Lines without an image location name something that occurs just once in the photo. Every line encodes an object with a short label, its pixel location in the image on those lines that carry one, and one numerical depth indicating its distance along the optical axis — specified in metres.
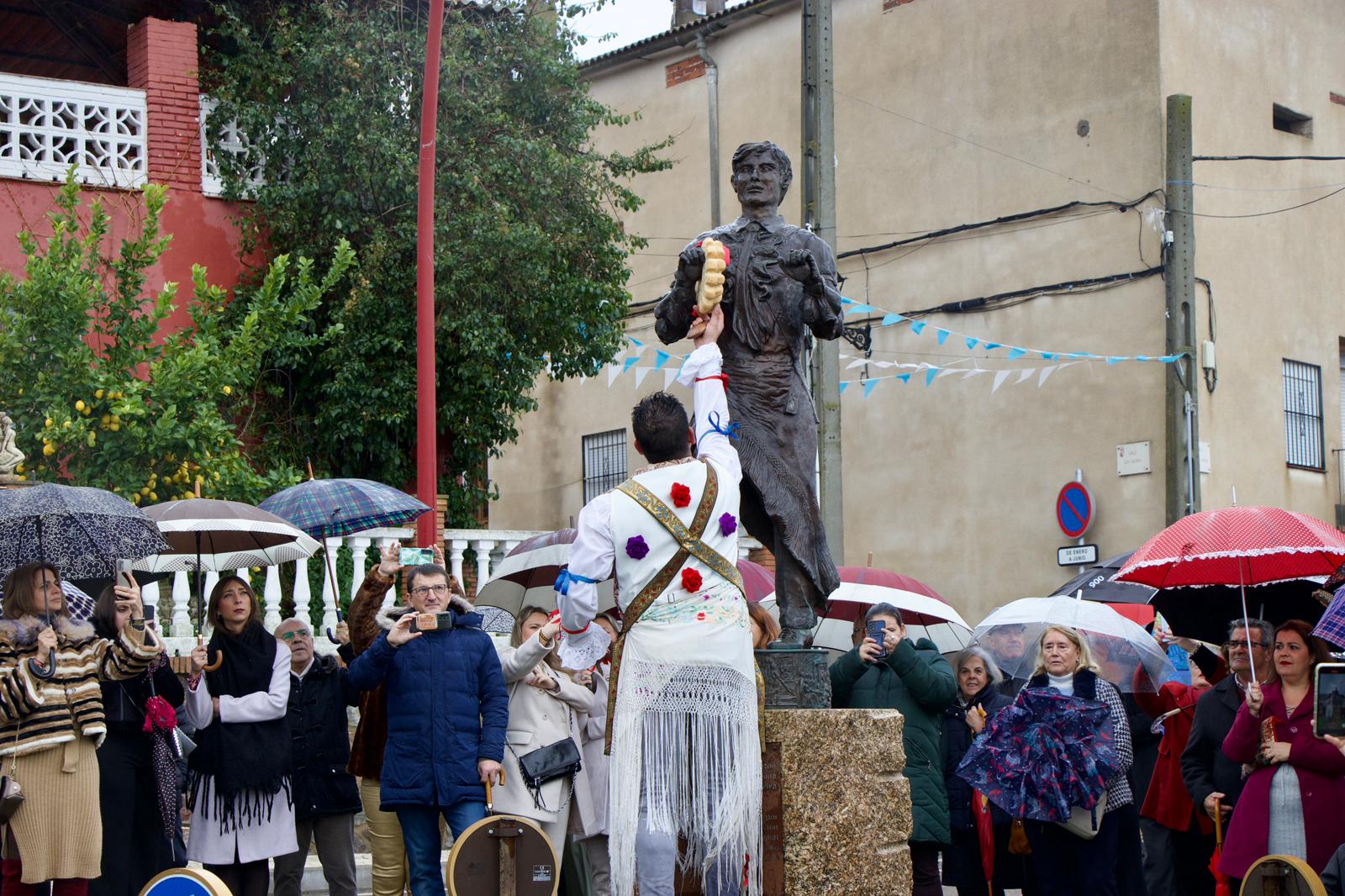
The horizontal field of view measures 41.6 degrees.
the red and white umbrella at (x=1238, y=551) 8.78
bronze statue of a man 7.26
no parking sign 20.12
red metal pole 11.92
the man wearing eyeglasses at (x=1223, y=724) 8.63
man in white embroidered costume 6.29
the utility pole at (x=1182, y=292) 19.12
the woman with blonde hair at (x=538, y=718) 8.59
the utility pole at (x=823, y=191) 13.77
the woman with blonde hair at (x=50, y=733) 7.37
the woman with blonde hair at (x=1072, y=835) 8.62
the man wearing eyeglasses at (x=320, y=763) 8.83
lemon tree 12.22
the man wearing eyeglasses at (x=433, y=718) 7.79
